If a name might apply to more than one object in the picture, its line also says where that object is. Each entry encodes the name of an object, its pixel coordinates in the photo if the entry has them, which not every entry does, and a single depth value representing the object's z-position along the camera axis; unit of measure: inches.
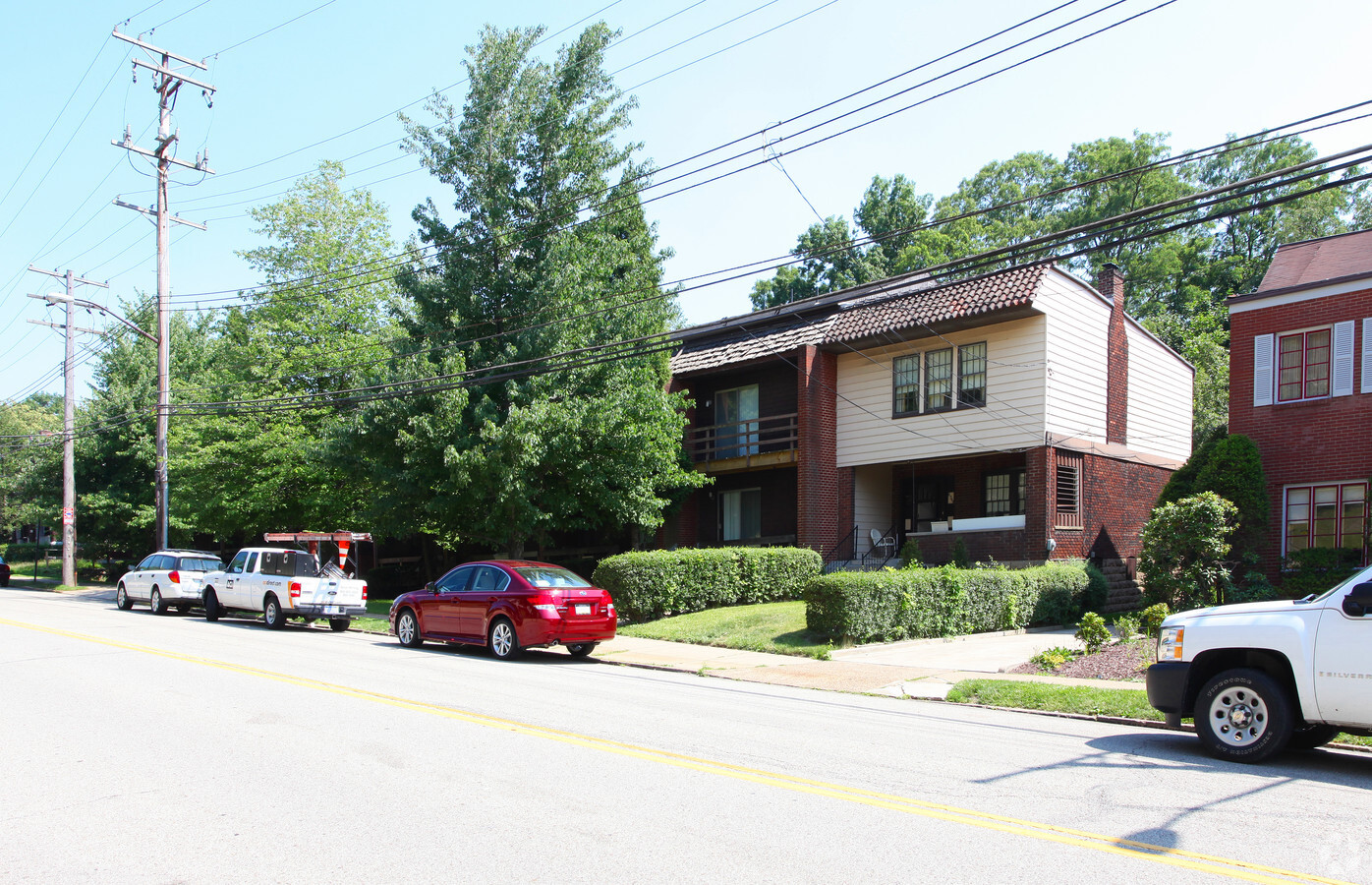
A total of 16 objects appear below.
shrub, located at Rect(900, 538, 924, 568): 930.7
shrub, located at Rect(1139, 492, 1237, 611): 714.8
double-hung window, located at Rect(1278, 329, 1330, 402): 759.7
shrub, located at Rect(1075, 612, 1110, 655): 583.8
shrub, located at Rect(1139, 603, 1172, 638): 599.8
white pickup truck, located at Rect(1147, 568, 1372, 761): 311.3
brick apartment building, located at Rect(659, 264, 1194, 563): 912.3
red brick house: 737.0
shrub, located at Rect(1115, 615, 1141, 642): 593.0
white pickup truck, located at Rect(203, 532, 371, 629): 829.2
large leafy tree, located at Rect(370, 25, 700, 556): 880.3
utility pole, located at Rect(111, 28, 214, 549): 1178.0
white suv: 986.1
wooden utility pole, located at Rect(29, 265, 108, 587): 1427.2
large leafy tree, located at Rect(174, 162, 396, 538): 1186.6
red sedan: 613.3
